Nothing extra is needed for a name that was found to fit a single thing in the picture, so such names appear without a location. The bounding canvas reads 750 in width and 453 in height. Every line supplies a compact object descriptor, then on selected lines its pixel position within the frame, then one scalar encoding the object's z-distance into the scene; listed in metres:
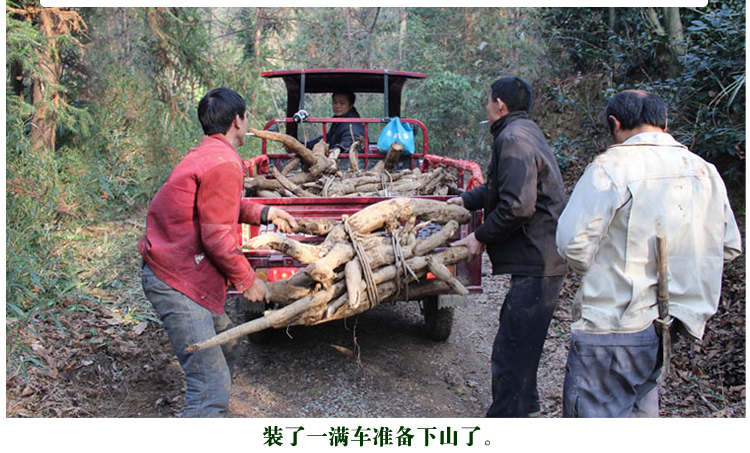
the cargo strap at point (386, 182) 5.04
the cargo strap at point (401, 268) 3.35
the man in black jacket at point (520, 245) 3.05
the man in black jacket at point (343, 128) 6.62
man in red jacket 2.67
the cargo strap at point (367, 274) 3.23
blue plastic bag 6.27
